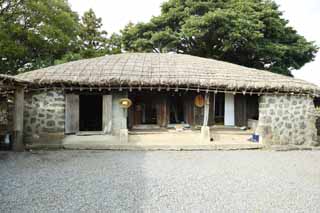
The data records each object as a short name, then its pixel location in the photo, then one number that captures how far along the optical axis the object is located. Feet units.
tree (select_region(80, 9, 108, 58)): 71.61
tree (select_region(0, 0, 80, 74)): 50.42
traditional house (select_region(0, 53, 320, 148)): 26.94
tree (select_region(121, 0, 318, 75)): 50.11
